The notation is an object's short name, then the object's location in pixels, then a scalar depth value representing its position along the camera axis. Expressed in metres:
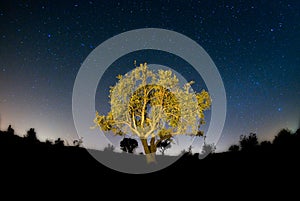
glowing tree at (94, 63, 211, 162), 21.83
